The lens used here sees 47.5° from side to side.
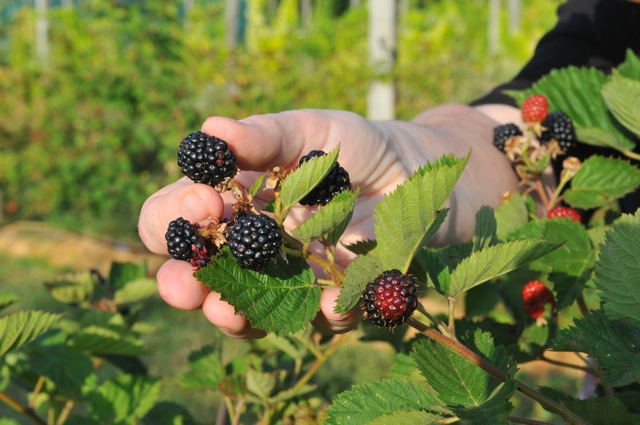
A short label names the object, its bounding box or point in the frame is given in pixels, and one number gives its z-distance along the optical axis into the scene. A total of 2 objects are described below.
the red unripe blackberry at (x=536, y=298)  0.93
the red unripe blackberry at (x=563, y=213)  1.03
